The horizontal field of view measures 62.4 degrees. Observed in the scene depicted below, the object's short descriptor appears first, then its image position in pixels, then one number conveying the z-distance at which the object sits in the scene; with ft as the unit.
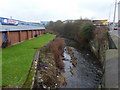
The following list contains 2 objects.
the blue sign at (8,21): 37.86
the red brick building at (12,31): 37.93
